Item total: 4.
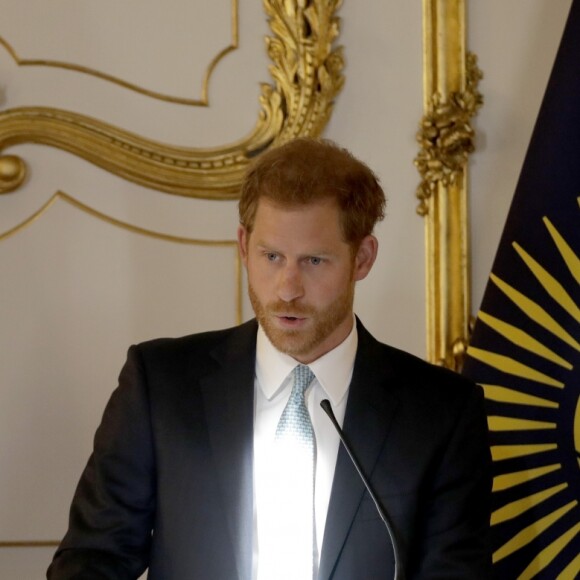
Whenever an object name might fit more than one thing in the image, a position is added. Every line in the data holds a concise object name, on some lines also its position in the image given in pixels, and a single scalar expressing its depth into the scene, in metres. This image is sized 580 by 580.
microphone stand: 9.30
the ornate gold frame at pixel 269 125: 10.09
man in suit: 9.46
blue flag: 9.91
